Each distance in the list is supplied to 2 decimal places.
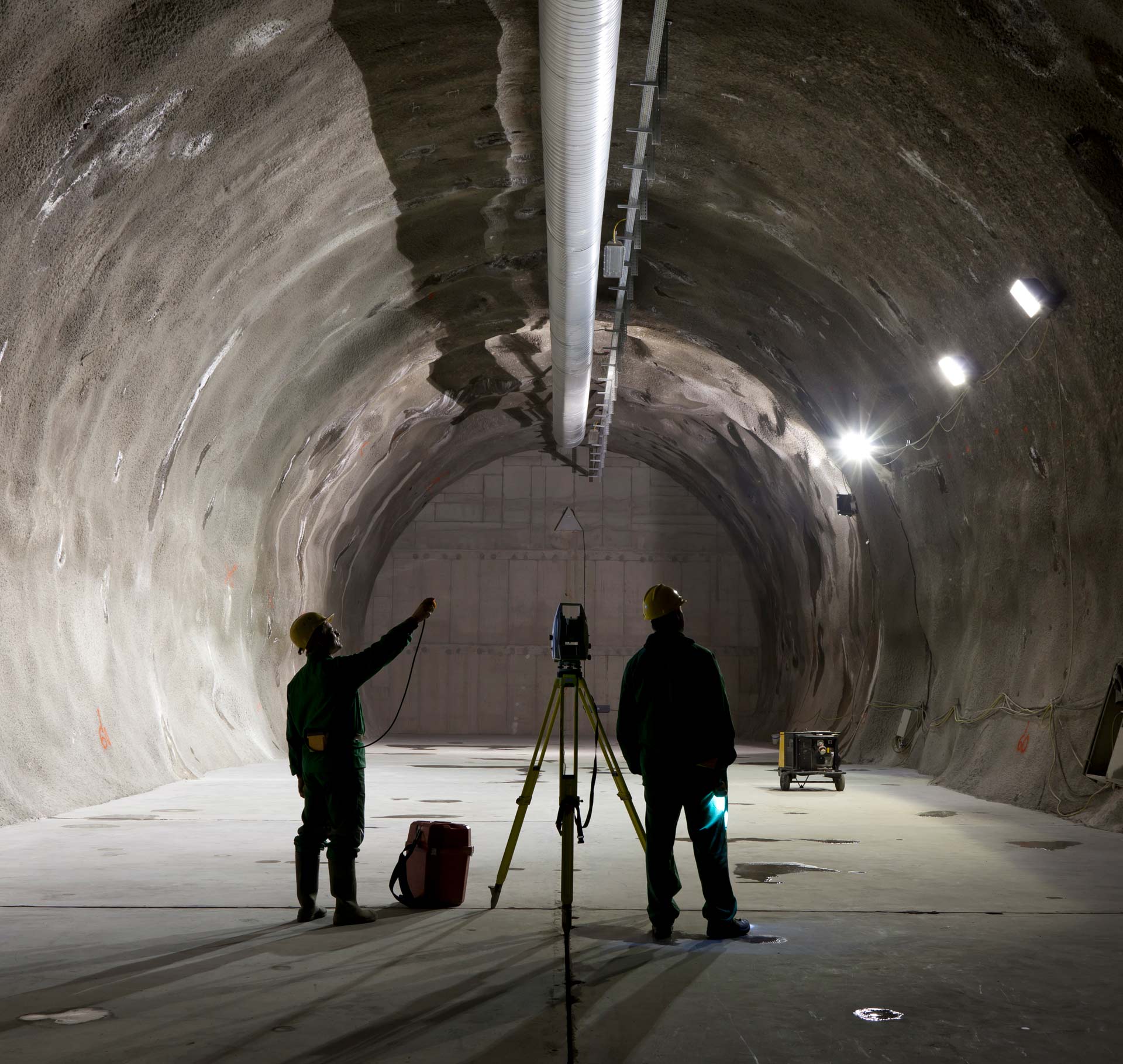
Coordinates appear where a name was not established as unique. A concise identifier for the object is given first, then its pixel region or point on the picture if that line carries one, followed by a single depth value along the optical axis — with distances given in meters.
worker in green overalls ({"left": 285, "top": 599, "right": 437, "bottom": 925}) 5.54
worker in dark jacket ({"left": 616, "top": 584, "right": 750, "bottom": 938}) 5.21
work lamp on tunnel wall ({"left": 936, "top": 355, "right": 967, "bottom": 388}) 11.60
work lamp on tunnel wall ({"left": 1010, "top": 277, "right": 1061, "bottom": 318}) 9.41
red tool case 5.91
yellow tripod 5.45
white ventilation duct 7.09
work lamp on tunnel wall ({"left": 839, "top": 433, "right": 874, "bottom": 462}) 15.00
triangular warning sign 27.03
